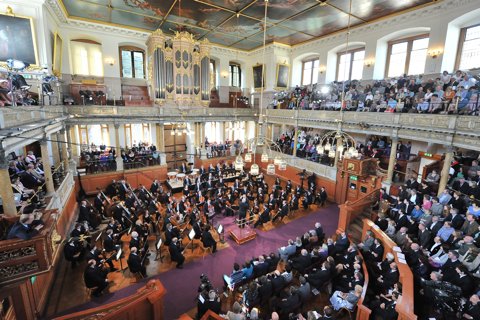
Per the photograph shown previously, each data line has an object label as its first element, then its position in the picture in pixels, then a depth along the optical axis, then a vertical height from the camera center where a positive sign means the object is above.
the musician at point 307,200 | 12.00 -4.35
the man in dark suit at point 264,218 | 10.28 -4.55
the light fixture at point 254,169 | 5.52 -1.29
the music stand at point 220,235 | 7.98 -4.94
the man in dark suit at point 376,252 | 7.22 -4.22
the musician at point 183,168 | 15.81 -3.75
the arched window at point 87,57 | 15.63 +3.74
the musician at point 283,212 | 10.63 -4.41
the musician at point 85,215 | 8.90 -4.04
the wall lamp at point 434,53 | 11.50 +3.33
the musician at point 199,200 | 11.20 -4.21
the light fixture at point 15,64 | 5.65 +1.13
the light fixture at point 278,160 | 5.46 -1.05
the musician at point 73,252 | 7.03 -4.32
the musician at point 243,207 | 10.23 -4.09
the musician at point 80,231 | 7.71 -4.05
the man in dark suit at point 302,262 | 6.80 -4.31
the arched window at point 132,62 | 17.11 +3.81
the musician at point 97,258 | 6.52 -4.21
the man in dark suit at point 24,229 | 3.60 -1.88
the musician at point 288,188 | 12.65 -3.97
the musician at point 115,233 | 8.07 -4.28
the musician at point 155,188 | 12.38 -4.00
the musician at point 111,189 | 12.67 -4.20
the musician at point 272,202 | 11.25 -4.25
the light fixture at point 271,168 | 5.45 -1.25
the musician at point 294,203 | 11.51 -4.35
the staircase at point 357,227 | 9.34 -4.56
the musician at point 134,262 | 6.70 -4.35
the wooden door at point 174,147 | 18.50 -2.80
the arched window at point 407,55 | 12.80 +3.66
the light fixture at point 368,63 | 14.34 +3.42
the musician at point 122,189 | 11.98 -4.00
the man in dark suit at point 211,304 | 5.22 -4.34
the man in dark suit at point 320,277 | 6.23 -4.34
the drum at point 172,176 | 15.35 -4.15
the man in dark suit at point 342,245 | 7.70 -4.24
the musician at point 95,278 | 6.04 -4.43
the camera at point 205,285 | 5.56 -4.18
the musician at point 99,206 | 10.22 -4.16
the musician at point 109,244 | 7.27 -4.14
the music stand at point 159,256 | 7.99 -5.02
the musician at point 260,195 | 12.28 -4.24
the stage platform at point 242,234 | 9.16 -4.83
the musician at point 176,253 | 7.40 -4.47
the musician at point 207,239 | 8.17 -4.40
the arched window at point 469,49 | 10.89 +3.44
